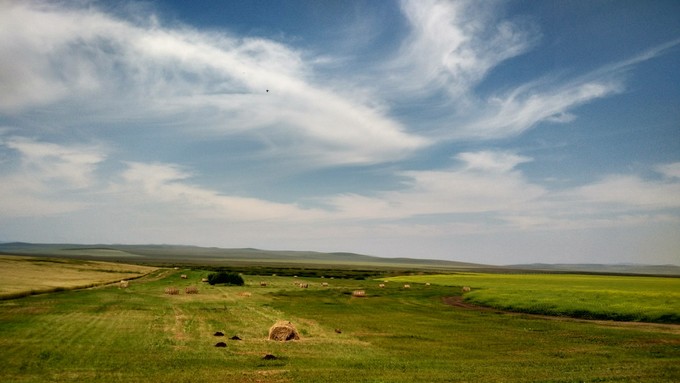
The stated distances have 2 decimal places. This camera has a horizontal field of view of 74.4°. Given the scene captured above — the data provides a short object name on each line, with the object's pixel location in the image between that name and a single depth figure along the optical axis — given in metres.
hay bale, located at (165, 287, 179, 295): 59.94
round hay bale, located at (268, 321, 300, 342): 28.97
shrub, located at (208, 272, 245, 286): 84.38
